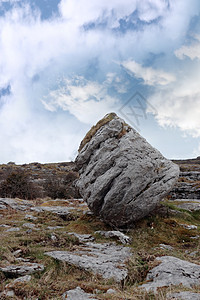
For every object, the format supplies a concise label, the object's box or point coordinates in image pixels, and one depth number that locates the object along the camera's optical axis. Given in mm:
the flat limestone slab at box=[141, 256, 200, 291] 6770
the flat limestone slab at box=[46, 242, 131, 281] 8078
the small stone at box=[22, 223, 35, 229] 15870
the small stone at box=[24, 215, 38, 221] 18877
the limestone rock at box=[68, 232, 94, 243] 13181
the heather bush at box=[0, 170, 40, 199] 37875
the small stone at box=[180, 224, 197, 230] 15786
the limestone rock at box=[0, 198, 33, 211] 24966
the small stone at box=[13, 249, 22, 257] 9508
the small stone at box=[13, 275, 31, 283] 6687
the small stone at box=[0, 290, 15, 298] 5691
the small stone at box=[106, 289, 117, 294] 6106
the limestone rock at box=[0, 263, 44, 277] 7367
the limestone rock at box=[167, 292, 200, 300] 5035
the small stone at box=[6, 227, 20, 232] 14648
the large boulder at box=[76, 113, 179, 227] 14805
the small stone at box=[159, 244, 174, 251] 12203
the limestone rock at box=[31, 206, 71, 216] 21406
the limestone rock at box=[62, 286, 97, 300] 5682
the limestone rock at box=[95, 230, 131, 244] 13071
